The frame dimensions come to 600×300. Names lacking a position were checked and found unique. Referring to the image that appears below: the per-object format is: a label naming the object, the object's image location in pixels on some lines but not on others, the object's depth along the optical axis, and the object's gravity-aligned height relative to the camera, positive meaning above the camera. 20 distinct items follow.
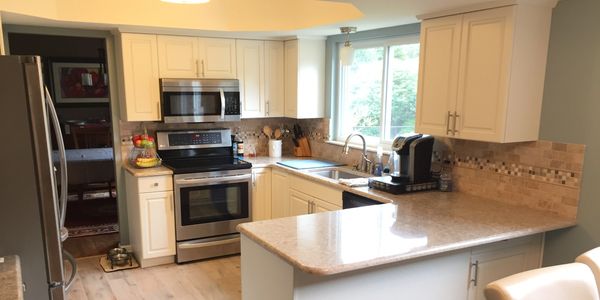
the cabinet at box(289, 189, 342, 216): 3.47 -0.92
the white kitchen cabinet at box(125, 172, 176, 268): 3.74 -1.09
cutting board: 4.00 -0.66
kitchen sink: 3.83 -0.70
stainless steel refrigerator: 1.80 -0.36
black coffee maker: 2.93 -0.49
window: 3.56 +0.03
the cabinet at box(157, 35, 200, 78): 3.93 +0.33
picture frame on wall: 6.35 +0.15
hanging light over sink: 3.35 +0.31
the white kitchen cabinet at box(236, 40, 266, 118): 4.31 +0.18
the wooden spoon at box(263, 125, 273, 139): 4.77 -0.41
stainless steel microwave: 3.94 -0.06
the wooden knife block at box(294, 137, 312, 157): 4.68 -0.59
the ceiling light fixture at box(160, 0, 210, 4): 2.67 +0.57
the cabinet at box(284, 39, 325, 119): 4.28 +0.16
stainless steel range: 3.87 -0.93
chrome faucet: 3.69 -0.59
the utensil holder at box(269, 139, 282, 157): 4.65 -0.57
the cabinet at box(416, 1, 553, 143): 2.35 +0.14
